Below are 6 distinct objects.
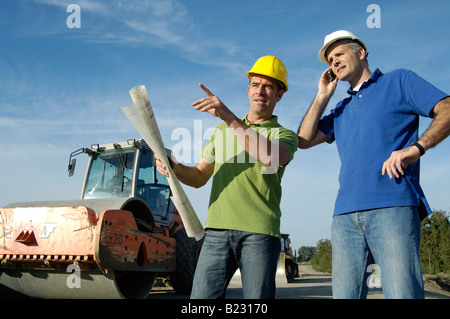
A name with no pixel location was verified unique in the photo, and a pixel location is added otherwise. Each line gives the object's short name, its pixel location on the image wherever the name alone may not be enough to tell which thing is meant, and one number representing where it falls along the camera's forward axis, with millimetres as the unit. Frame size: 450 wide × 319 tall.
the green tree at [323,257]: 51888
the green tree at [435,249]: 19891
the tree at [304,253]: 136888
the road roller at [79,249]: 4906
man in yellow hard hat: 2305
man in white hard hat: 2240
